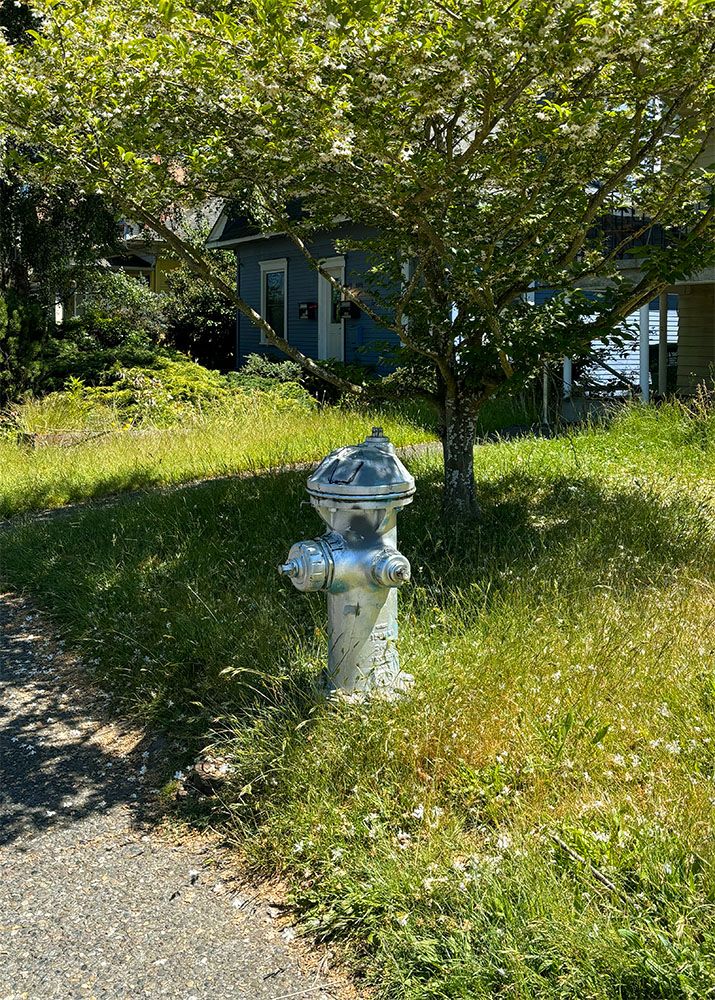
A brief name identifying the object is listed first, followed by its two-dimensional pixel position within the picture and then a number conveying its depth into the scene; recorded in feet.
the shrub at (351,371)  25.67
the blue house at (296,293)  63.46
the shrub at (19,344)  47.80
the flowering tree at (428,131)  16.80
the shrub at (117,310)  58.39
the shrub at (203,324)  76.33
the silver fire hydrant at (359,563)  12.67
